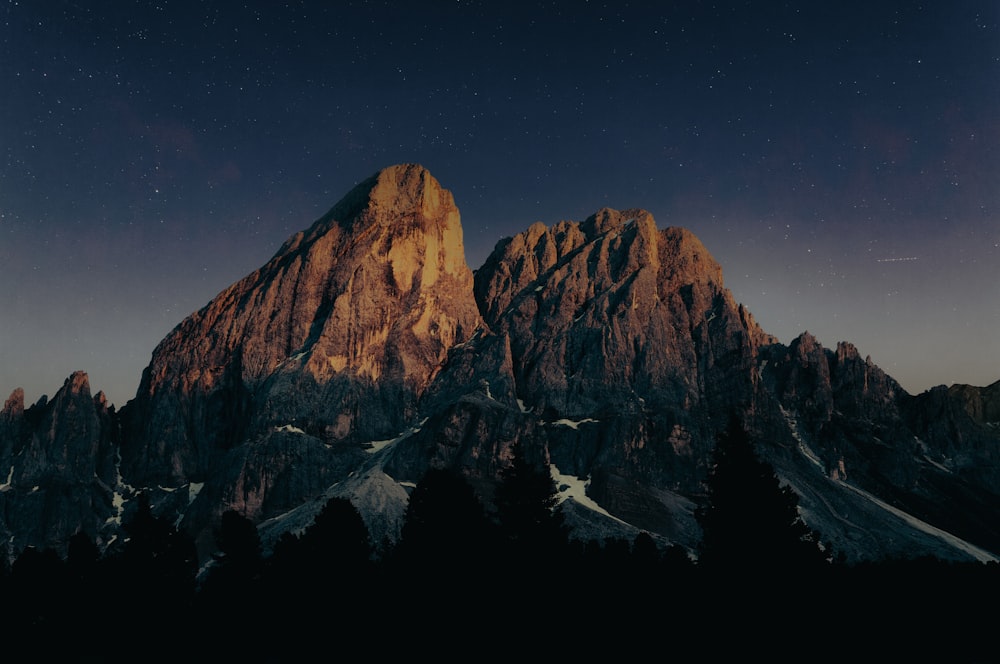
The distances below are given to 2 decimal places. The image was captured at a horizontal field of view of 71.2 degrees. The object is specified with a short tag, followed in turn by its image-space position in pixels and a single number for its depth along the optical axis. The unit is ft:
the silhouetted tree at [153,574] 193.57
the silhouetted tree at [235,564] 207.31
